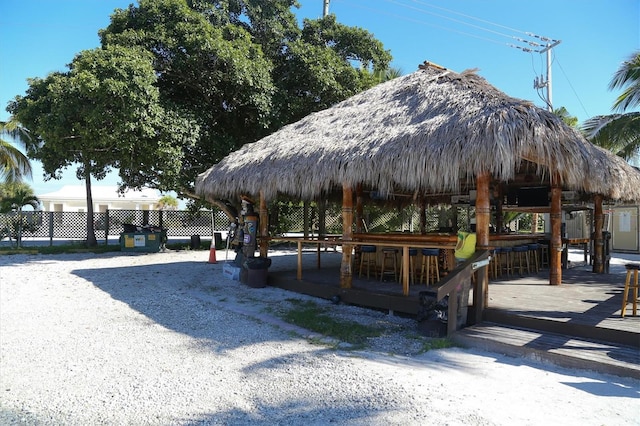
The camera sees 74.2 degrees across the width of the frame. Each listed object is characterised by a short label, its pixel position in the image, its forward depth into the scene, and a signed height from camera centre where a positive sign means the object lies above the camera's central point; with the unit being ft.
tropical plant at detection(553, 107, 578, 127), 72.03 +17.59
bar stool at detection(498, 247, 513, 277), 30.22 -3.18
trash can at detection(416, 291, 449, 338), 17.54 -4.11
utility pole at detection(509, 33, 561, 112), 71.51 +26.75
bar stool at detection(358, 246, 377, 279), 29.60 -3.02
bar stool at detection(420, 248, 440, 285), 25.96 -3.16
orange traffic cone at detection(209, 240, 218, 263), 45.52 -4.18
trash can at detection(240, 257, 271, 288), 30.22 -3.97
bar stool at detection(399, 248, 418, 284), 27.13 -3.24
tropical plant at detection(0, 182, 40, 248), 60.44 +0.98
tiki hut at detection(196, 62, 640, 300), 18.42 +3.37
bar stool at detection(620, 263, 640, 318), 17.37 -2.98
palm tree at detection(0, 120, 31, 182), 63.62 +9.62
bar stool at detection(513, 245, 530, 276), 30.17 -3.03
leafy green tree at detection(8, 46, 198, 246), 38.60 +9.69
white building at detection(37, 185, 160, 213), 113.91 +4.60
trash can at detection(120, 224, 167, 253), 53.67 -2.73
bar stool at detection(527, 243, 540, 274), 32.60 -3.23
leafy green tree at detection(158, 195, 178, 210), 108.27 +3.97
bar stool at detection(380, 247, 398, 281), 27.94 -3.06
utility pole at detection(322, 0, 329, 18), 78.11 +39.01
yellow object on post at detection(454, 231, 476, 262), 19.44 -1.36
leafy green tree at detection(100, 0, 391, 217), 44.88 +17.77
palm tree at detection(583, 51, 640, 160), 41.91 +9.83
